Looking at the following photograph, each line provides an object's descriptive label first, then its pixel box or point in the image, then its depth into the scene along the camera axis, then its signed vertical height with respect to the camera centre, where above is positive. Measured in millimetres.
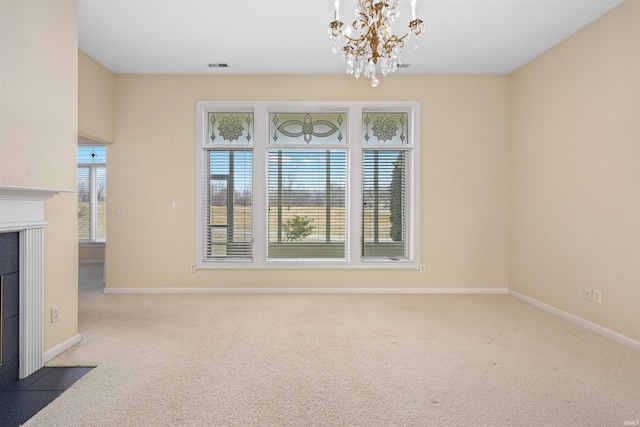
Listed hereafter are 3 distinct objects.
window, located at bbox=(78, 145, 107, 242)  6816 +451
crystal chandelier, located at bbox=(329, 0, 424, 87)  2123 +1263
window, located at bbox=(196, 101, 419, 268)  4410 +394
